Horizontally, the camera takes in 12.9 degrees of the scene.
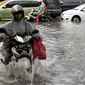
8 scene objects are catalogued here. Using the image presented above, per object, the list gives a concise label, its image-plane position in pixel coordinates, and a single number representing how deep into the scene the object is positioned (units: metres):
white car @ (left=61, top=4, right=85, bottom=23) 27.27
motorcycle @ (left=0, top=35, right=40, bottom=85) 7.29
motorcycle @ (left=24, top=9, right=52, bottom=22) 28.06
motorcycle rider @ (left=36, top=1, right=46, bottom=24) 27.56
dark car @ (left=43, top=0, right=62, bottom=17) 29.34
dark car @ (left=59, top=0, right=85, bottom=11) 31.16
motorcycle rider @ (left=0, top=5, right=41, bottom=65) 7.54
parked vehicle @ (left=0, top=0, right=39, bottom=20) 29.02
